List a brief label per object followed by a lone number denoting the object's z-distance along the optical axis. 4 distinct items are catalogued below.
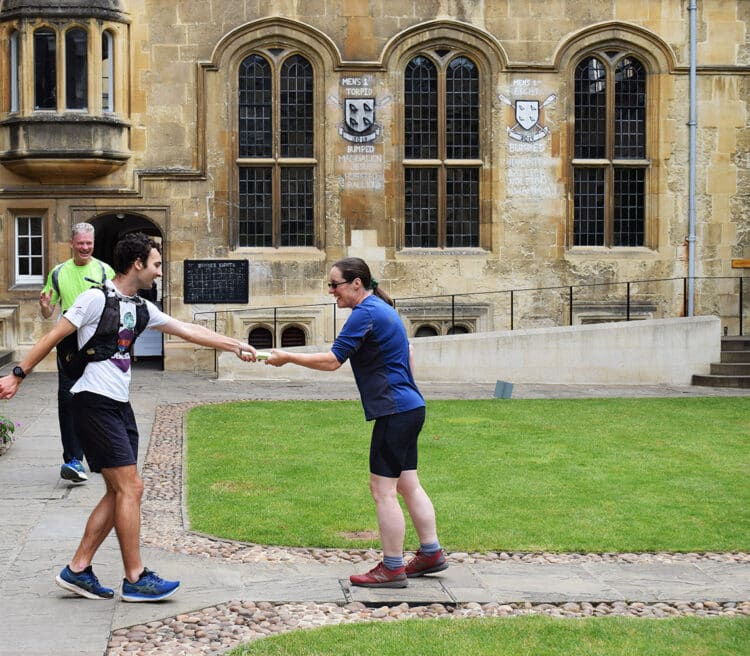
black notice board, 23.47
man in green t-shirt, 10.30
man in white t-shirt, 7.05
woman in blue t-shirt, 7.47
